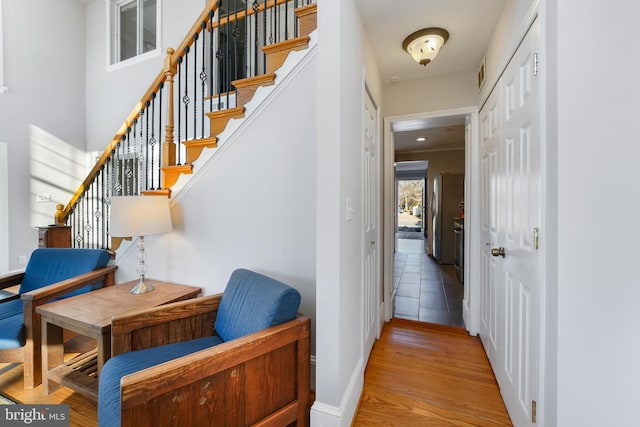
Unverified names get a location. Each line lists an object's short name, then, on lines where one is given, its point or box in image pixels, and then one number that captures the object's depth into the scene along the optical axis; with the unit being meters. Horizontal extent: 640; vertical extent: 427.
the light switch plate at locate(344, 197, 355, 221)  1.49
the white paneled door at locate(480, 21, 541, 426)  1.24
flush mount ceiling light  1.93
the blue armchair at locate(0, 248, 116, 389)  1.77
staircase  1.94
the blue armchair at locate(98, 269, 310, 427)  1.02
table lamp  1.89
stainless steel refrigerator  5.87
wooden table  1.56
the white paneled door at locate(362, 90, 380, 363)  1.97
